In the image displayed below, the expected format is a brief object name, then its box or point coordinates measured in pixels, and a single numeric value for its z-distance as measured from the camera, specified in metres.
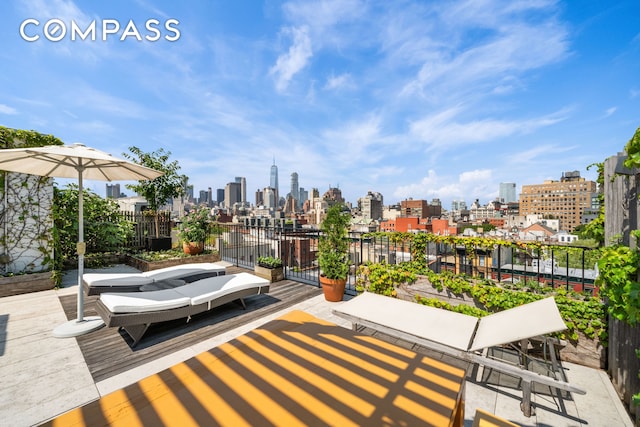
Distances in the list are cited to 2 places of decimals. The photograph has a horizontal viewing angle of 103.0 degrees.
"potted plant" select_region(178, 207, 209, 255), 8.30
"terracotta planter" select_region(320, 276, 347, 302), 4.78
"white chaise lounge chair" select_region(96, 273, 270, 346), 3.15
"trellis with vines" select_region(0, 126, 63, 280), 5.38
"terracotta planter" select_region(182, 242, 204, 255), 8.25
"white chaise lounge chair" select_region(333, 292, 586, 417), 2.27
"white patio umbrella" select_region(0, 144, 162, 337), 3.40
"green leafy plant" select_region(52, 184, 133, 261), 6.96
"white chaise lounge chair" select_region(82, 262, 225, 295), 4.35
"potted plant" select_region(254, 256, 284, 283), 6.02
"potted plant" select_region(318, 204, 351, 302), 4.83
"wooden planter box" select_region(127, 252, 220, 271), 7.16
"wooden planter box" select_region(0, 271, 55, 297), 5.04
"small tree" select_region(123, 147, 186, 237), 9.56
